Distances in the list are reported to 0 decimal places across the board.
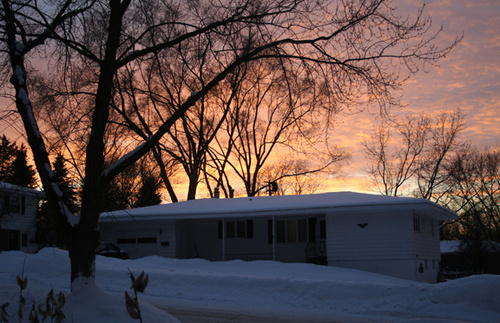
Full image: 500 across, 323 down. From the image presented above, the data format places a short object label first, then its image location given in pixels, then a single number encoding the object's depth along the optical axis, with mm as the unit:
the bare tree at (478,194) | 53688
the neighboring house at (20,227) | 36062
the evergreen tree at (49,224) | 38094
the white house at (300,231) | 22594
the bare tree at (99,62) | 9156
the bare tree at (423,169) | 47156
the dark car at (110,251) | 25781
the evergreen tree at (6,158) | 16788
